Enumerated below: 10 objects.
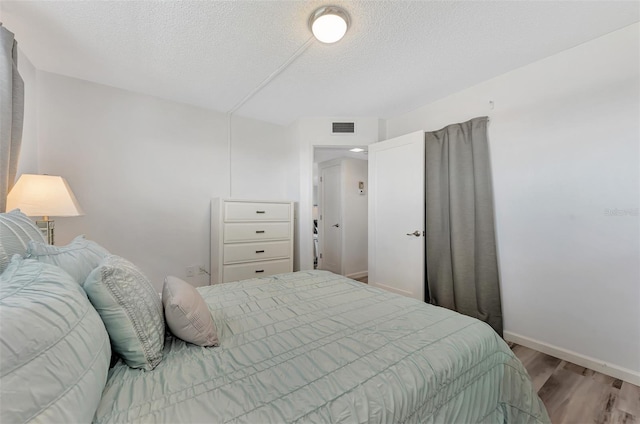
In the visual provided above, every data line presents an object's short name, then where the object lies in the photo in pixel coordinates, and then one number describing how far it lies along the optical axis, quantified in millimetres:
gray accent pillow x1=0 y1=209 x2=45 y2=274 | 839
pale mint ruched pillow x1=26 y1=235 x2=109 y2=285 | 892
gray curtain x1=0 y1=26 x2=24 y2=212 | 1489
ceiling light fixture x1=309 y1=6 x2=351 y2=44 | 1558
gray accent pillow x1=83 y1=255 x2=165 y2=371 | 812
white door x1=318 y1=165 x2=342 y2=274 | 4711
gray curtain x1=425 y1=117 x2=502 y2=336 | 2326
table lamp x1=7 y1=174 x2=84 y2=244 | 1602
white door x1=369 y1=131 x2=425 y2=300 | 2684
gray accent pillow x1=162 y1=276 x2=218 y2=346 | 956
